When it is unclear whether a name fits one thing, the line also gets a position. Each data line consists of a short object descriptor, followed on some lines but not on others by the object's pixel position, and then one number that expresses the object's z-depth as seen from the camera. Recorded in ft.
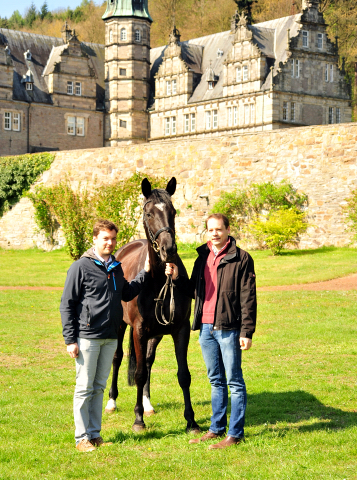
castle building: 149.48
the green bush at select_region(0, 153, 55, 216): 103.12
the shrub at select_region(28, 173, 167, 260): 83.10
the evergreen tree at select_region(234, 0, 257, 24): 178.66
